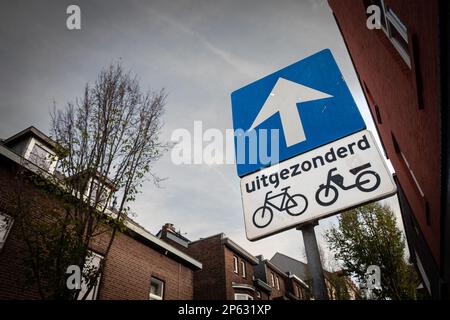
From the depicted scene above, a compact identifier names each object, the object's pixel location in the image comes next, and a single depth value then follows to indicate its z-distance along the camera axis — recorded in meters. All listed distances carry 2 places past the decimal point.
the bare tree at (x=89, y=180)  5.21
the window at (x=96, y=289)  9.26
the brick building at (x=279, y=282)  26.70
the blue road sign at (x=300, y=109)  1.61
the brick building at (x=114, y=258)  7.27
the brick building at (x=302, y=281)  22.53
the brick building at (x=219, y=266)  19.11
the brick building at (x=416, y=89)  2.58
